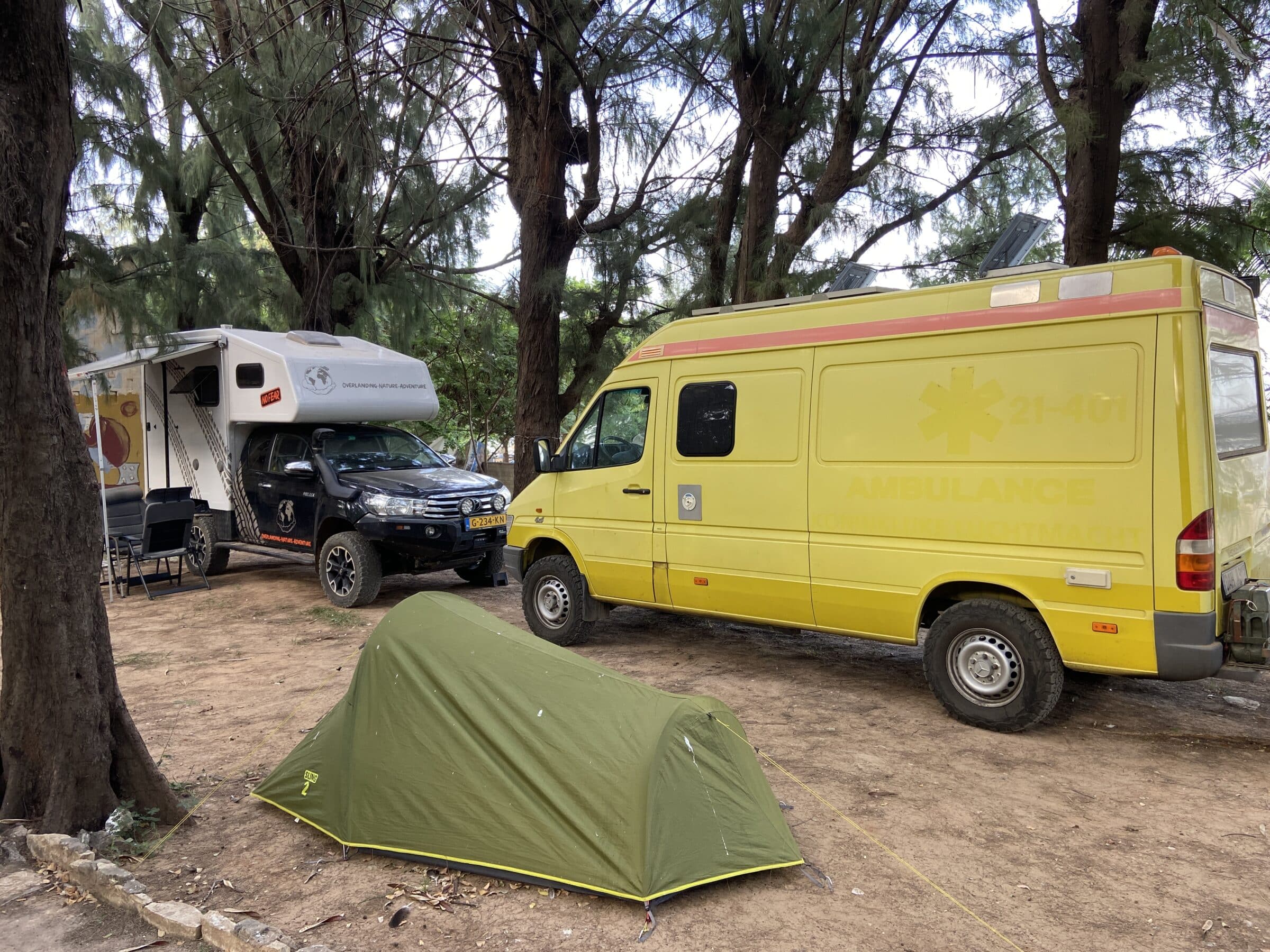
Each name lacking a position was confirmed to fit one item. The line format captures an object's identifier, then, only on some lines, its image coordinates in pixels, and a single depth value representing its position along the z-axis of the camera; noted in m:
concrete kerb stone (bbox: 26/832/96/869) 3.80
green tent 3.57
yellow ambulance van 4.86
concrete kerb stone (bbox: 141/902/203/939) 3.36
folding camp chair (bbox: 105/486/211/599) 10.20
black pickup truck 9.34
